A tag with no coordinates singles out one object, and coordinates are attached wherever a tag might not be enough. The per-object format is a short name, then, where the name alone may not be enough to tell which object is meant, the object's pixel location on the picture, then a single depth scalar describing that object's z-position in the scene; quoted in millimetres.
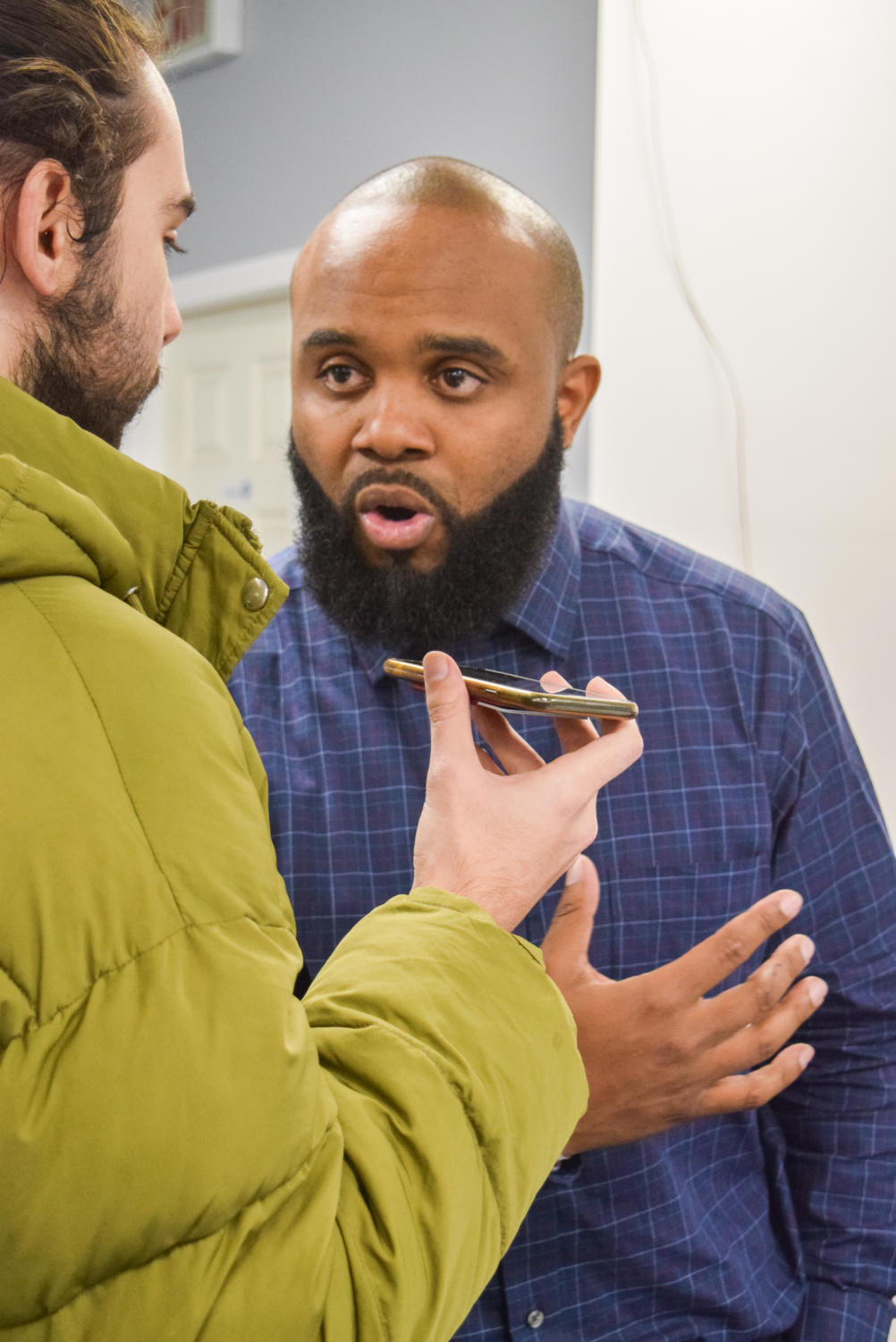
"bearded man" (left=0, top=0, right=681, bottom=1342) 483
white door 3293
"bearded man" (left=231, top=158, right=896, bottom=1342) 1074
